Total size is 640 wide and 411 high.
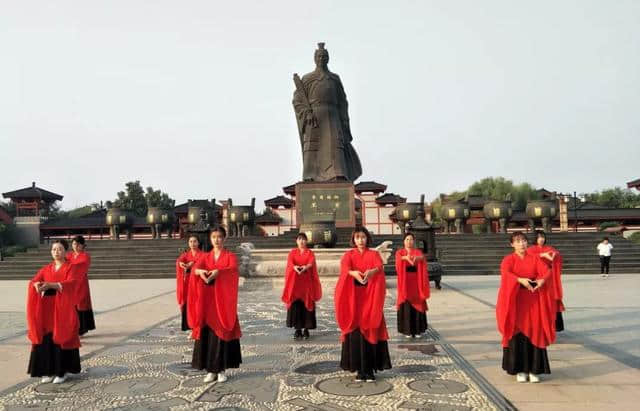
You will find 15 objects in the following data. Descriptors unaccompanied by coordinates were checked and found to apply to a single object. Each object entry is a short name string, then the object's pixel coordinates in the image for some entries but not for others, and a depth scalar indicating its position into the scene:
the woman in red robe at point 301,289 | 6.12
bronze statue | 17.36
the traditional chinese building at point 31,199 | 35.22
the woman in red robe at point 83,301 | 6.32
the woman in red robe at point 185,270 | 6.30
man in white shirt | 13.90
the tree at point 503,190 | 49.81
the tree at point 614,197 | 48.19
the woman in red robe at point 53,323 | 4.28
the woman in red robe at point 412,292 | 6.03
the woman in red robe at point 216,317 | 4.23
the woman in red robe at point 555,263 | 5.56
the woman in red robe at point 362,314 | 4.18
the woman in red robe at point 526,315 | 4.05
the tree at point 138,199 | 46.22
